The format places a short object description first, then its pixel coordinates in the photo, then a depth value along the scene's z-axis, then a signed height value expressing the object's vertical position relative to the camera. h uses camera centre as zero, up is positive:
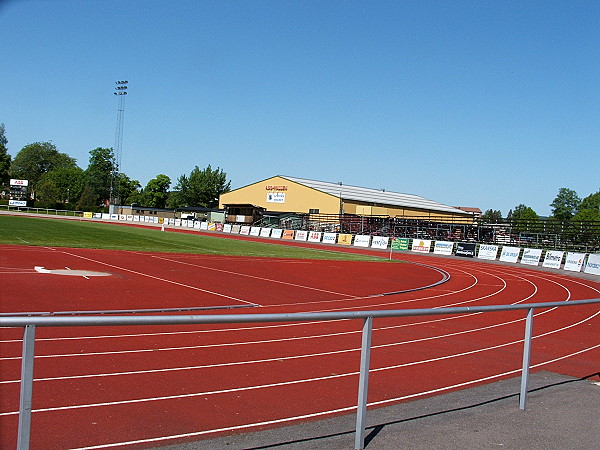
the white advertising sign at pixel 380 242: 53.77 -1.59
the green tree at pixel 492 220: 58.22 +1.35
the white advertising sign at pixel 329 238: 58.66 -1.78
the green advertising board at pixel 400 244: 50.09 -1.52
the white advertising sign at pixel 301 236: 61.36 -1.84
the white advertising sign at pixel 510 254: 43.28 -1.41
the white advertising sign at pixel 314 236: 60.22 -1.79
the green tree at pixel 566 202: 153.38 +10.02
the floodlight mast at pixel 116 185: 100.00 +4.40
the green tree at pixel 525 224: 52.26 +1.08
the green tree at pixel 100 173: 151.50 +7.49
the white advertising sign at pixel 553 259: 39.28 -1.40
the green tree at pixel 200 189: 143.50 +5.27
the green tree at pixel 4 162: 135.82 +7.61
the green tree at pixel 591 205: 123.57 +8.70
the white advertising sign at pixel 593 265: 35.59 -1.41
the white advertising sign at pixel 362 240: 55.00 -1.65
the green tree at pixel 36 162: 168.50 +10.48
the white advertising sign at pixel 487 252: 44.84 -1.42
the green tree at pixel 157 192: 153.88 +3.80
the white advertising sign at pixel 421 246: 51.27 -1.58
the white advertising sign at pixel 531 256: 41.31 -1.40
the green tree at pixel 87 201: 120.06 -0.13
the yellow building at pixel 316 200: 83.00 +3.06
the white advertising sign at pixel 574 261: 37.12 -1.36
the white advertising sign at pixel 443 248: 48.91 -1.51
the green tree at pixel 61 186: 141.88 +3.05
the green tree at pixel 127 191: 155.12 +3.48
